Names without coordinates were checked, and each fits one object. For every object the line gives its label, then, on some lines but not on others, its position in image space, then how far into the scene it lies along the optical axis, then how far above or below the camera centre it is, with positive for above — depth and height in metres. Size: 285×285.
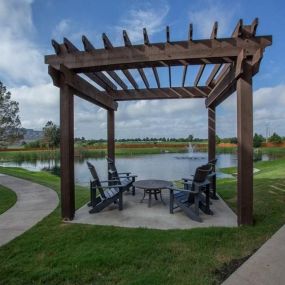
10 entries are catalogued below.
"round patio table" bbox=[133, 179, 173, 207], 4.72 -0.82
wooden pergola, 3.54 +1.23
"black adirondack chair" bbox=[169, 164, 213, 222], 3.96 -0.93
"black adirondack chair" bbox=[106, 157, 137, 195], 5.59 -0.76
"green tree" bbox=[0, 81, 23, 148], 14.69 +1.46
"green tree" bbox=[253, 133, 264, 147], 42.19 +0.62
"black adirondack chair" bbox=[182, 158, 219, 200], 5.45 -0.96
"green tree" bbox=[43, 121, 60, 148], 40.38 +1.45
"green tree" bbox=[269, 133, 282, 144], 43.88 +0.84
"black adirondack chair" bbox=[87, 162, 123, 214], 4.39 -0.95
